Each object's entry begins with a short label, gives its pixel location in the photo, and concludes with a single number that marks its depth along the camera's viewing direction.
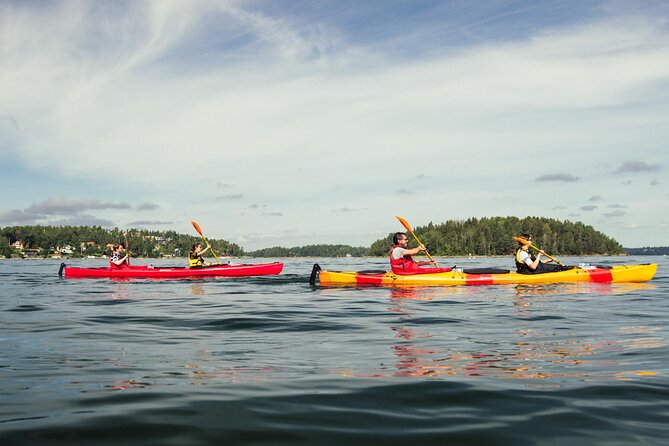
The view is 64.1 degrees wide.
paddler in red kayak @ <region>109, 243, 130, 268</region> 25.31
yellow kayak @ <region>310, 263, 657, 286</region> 17.55
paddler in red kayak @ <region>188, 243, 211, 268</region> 24.76
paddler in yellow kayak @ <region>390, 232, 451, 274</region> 17.81
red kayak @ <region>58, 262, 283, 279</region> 24.86
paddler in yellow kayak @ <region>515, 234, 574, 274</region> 17.45
